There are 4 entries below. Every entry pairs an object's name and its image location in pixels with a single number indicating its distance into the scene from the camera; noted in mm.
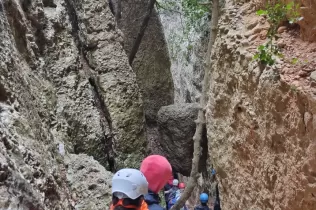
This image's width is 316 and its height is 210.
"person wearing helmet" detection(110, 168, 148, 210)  1688
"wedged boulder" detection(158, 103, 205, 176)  6184
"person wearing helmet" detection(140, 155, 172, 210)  2254
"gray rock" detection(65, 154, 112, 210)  2755
